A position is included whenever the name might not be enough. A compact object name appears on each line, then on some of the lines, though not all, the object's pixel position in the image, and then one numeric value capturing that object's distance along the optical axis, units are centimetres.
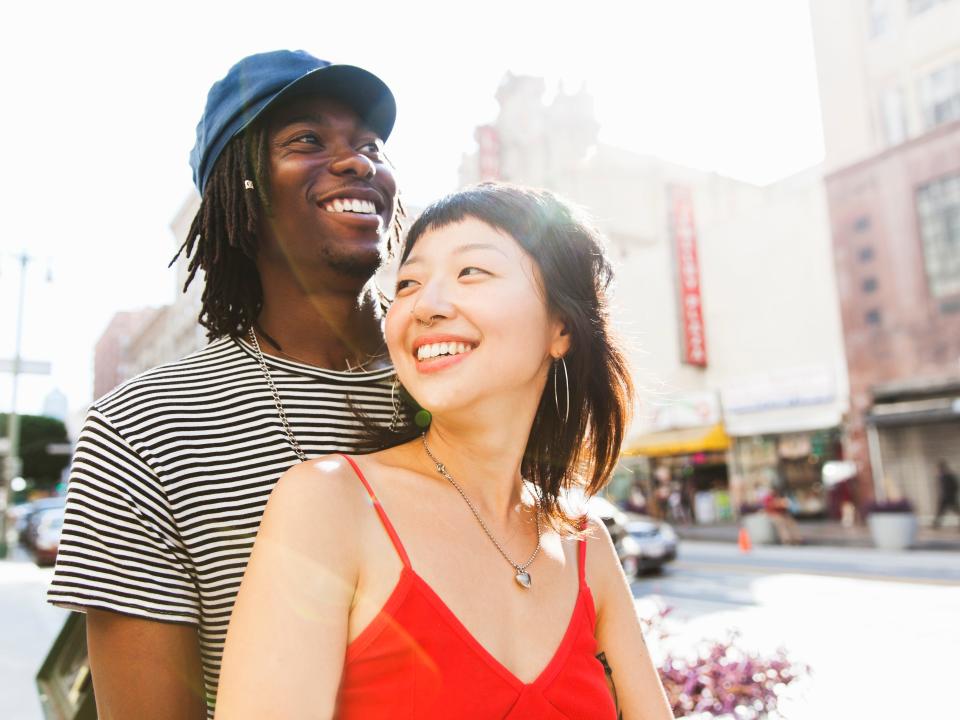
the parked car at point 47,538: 1812
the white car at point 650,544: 1459
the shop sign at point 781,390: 2238
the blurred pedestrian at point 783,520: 1939
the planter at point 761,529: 2002
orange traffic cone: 1835
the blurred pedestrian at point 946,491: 1867
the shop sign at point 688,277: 2619
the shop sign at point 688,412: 2542
